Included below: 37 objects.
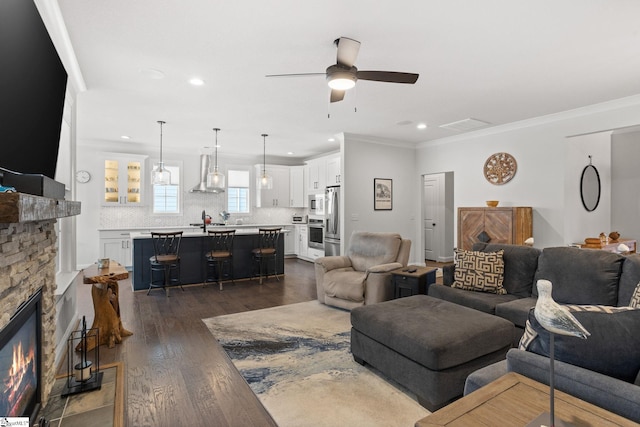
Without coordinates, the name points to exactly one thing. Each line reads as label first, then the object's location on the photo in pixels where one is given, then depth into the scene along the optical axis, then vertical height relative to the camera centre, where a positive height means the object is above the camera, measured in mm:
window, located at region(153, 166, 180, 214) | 7777 +434
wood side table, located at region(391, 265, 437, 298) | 3777 -766
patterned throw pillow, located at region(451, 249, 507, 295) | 3365 -593
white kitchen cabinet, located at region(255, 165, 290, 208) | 8859 +629
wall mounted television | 1493 +666
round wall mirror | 5496 +434
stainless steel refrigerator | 6945 -149
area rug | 2191 -1283
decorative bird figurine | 1019 -317
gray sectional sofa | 1302 -605
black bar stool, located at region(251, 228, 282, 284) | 6031 -640
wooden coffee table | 1212 -744
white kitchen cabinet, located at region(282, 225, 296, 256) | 9036 -719
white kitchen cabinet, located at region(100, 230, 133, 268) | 6852 -643
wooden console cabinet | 5293 -181
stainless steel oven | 7808 -437
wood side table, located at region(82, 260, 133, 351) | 3268 -923
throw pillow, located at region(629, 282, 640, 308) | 1909 -495
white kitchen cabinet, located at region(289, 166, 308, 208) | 9000 +739
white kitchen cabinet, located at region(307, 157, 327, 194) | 8102 +984
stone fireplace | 1225 -238
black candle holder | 2373 -1211
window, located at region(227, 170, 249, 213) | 8703 +589
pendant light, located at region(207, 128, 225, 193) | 6070 +641
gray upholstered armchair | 4035 -739
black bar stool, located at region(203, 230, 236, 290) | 5824 -631
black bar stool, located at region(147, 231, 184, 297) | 5160 -668
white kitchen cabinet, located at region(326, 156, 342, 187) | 7543 +978
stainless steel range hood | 7832 +959
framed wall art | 6914 +417
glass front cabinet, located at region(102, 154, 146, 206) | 7195 +766
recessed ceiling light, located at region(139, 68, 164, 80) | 3426 +1465
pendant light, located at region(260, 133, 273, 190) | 6828 +676
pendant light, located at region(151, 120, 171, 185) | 5500 +628
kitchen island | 5465 -740
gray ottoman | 2199 -913
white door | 8547 -54
